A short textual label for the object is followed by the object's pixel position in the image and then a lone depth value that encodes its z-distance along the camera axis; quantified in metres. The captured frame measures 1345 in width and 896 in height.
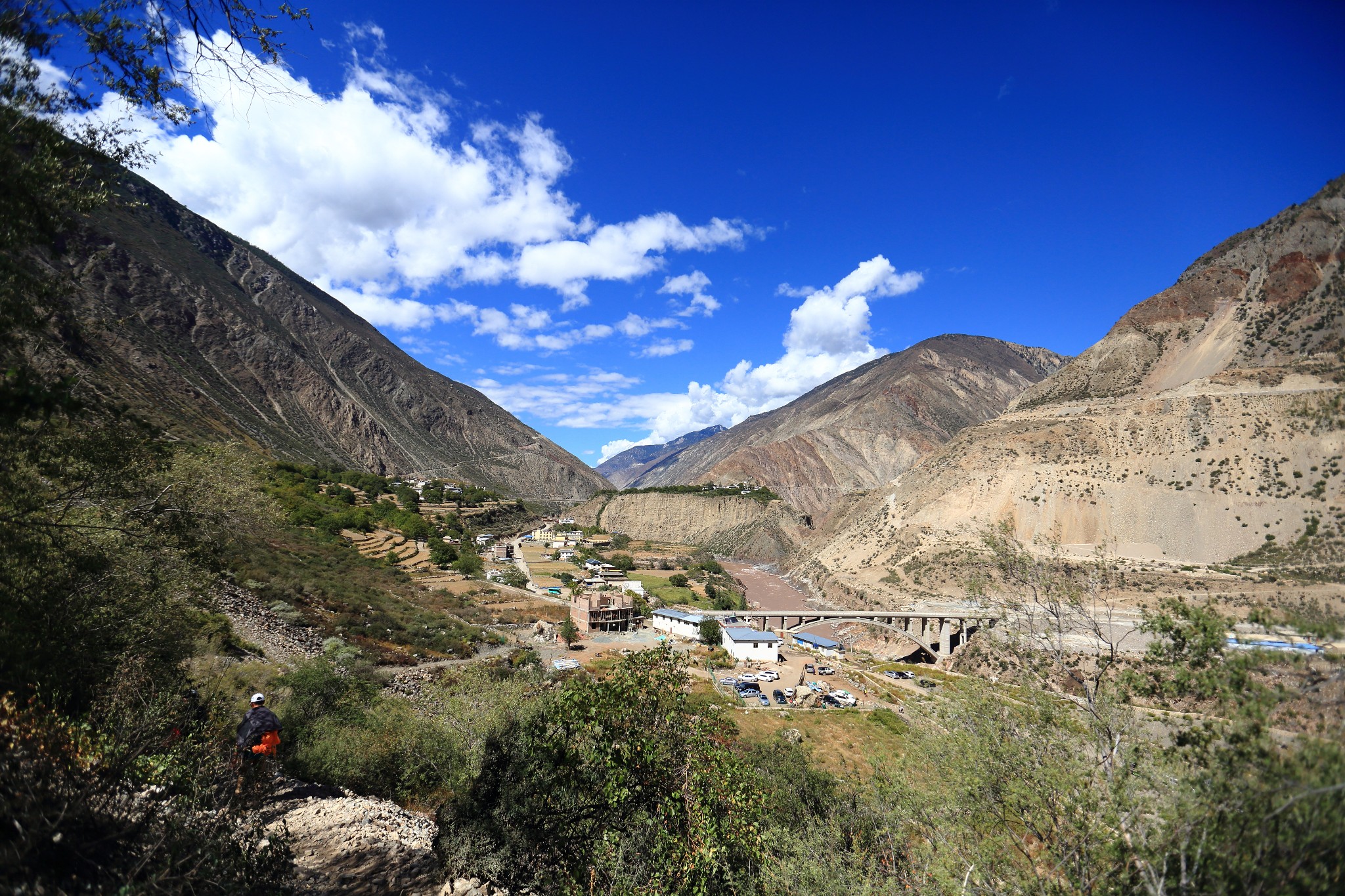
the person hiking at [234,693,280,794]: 8.75
